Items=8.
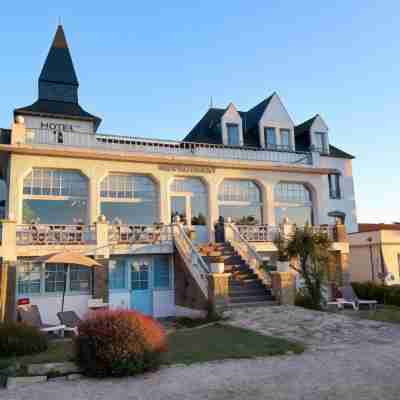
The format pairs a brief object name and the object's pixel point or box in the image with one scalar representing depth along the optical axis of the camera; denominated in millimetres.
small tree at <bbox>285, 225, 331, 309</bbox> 14609
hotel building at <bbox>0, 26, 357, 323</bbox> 14812
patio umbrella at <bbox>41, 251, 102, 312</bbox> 12438
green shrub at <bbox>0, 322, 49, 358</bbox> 8242
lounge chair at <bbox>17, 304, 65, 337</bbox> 11336
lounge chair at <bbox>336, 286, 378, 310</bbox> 15305
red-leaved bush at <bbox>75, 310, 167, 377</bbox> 6684
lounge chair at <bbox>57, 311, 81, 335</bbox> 11570
